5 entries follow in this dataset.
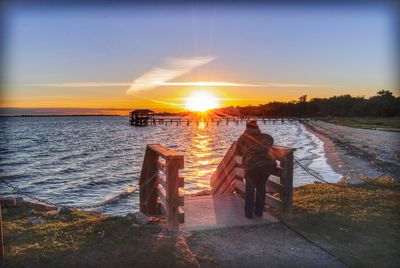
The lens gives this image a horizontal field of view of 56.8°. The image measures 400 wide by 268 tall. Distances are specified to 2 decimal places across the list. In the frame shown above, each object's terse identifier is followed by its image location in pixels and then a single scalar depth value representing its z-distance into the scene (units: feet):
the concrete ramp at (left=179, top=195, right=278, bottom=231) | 20.59
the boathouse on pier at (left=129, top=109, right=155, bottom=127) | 384.68
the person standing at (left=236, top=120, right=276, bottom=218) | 21.22
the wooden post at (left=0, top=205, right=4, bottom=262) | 15.90
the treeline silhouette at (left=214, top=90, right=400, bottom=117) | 384.82
